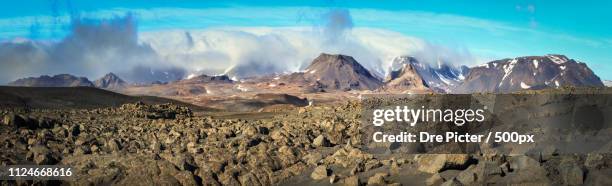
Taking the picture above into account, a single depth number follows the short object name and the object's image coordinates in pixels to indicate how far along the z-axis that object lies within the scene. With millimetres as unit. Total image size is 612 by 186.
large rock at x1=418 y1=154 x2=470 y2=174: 15180
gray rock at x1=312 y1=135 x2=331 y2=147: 21697
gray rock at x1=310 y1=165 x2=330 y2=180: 16609
